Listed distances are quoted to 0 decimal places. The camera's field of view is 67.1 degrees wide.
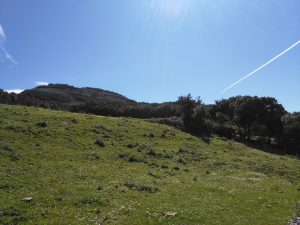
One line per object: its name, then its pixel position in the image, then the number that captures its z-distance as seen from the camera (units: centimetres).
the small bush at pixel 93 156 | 2269
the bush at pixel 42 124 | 2952
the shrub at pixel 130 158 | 2428
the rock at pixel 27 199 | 1202
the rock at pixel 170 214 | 1175
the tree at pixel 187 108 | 4747
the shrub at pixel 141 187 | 1564
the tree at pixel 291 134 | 5259
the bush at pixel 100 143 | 2733
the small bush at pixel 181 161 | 2653
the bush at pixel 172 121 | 4768
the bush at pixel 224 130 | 5598
